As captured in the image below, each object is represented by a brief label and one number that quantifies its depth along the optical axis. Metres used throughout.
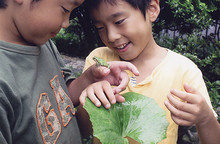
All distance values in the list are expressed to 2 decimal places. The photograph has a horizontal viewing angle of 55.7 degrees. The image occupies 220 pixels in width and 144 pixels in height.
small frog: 0.47
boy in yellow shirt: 0.53
